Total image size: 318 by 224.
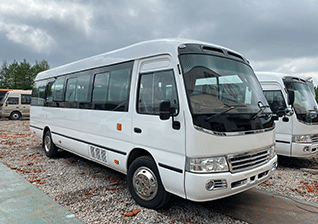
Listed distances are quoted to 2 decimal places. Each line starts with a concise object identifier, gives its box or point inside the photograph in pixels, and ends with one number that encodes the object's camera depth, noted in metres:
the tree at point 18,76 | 47.47
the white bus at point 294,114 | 6.59
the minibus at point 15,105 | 22.17
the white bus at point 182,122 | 3.34
